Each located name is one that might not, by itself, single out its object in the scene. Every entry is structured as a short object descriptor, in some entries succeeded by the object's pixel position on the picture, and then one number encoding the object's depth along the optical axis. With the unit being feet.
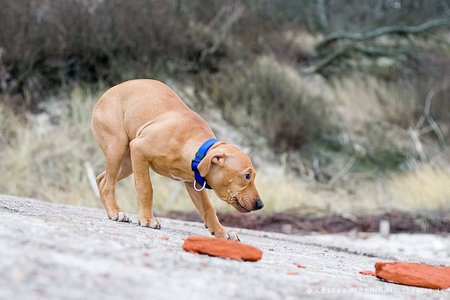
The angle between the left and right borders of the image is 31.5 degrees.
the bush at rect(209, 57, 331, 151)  58.90
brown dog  17.99
